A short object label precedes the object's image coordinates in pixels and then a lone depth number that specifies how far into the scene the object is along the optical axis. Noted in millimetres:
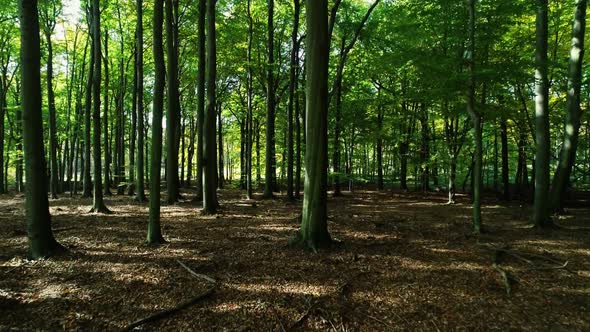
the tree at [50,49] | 15358
